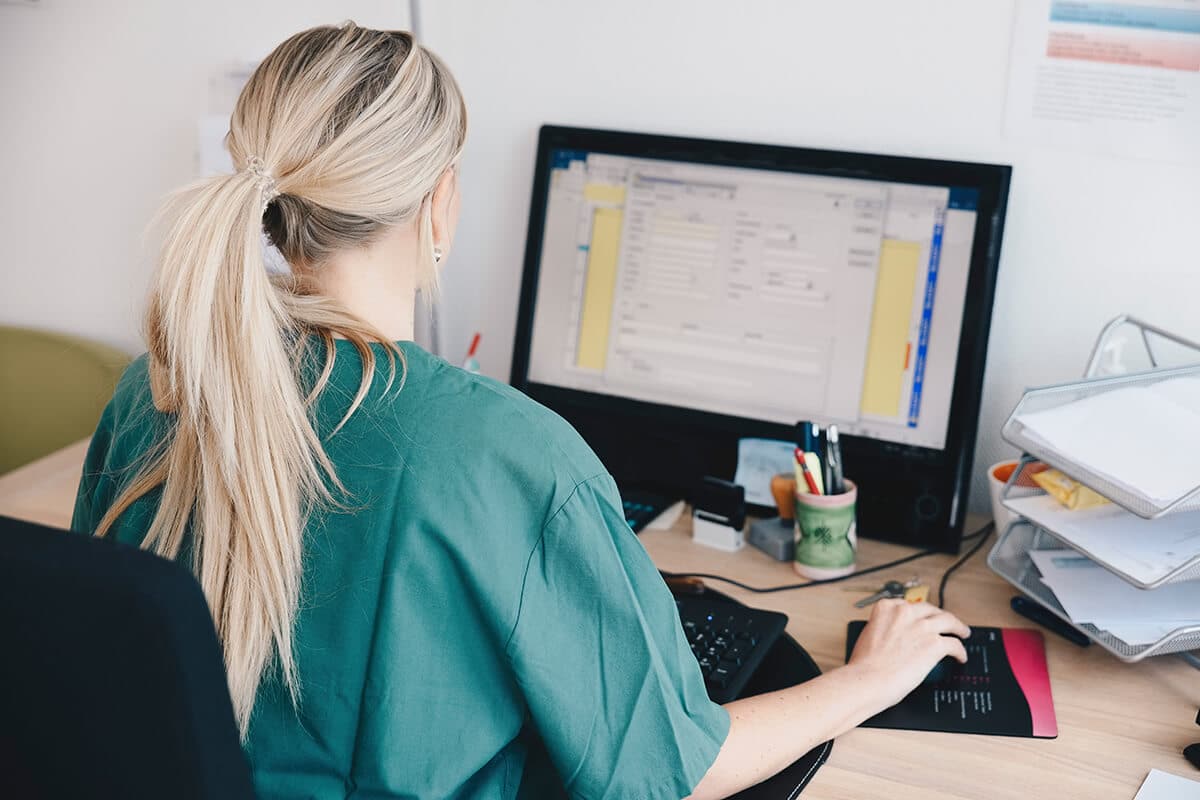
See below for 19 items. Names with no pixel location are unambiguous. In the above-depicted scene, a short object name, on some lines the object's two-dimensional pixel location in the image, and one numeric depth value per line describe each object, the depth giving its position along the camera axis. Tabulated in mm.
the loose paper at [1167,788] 902
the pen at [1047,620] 1133
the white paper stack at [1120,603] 1062
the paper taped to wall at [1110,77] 1233
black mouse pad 1003
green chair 1806
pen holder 1244
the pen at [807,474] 1238
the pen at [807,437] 1249
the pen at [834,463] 1246
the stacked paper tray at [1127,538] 1027
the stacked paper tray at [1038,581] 1036
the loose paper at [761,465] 1415
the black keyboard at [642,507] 1398
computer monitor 1314
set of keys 1192
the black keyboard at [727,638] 1038
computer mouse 1066
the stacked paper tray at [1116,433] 997
